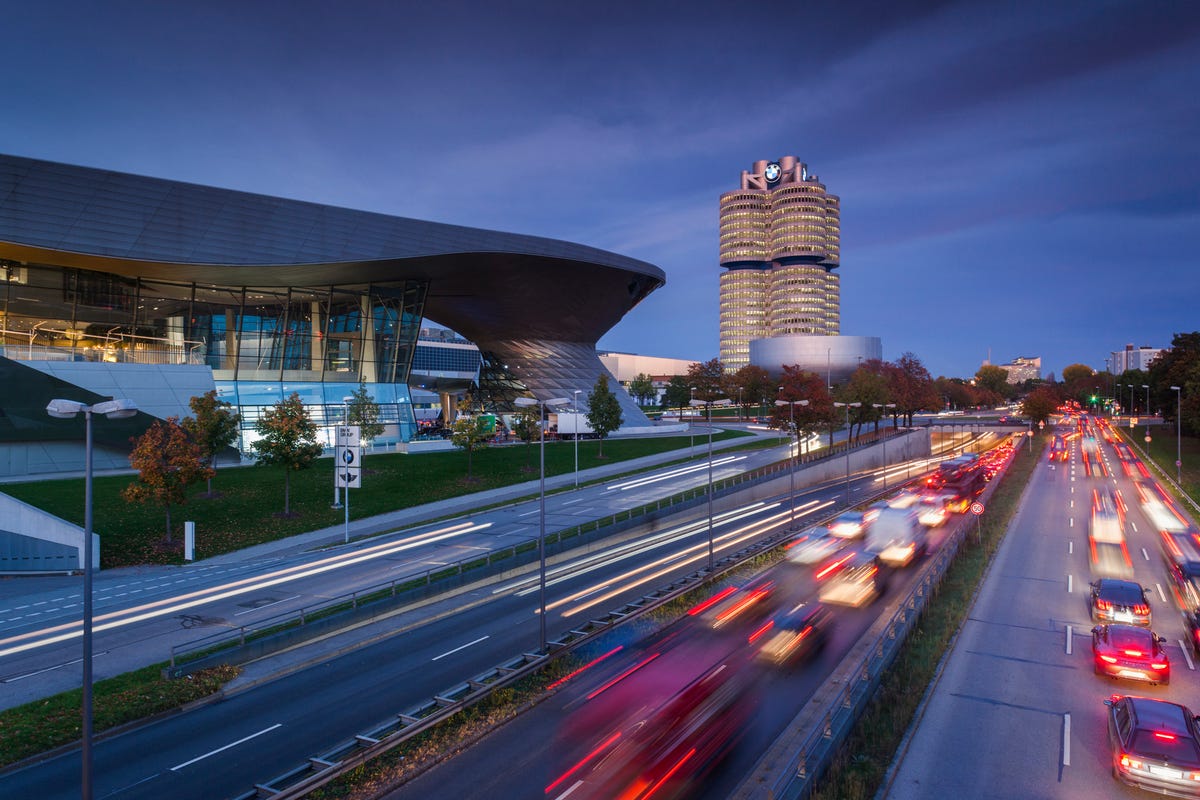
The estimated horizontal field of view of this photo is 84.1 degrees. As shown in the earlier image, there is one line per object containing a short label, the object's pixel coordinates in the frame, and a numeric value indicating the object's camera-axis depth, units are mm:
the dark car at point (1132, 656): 15766
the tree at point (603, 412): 64312
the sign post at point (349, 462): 34625
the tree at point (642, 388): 118125
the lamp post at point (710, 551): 26141
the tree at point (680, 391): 118875
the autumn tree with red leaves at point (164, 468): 30203
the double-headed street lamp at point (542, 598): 17234
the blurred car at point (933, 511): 37594
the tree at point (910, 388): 99119
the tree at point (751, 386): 110662
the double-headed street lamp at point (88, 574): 10469
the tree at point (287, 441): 37062
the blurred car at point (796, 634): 17875
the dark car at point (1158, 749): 11180
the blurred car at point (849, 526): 32906
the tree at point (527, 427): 57894
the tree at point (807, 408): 65312
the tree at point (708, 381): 117812
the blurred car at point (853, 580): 23594
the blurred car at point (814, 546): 29078
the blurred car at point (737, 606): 21125
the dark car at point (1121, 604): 19562
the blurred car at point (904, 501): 38881
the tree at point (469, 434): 47719
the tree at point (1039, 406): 100938
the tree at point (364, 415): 52844
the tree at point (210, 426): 36688
